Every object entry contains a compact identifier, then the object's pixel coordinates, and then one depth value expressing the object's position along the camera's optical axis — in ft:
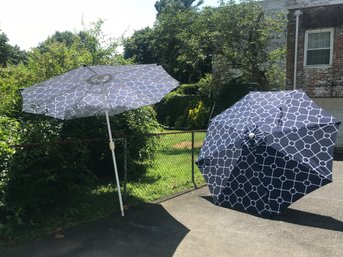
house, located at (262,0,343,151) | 45.44
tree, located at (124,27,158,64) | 142.05
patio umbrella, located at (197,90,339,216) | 18.20
